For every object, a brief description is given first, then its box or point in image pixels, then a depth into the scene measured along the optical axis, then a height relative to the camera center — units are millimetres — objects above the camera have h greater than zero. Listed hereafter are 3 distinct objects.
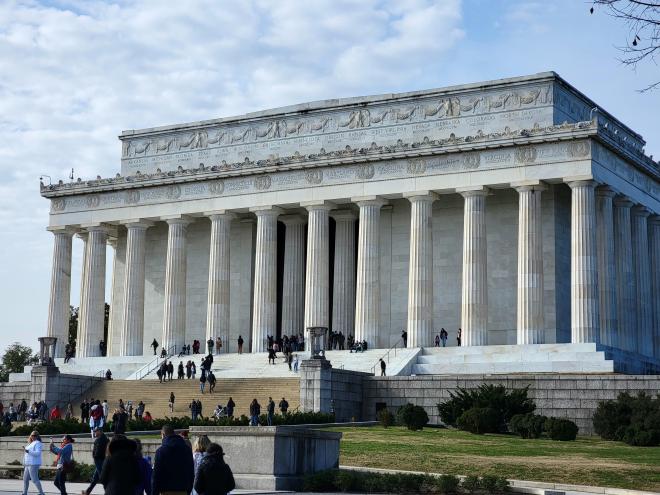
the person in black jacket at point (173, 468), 19453 -789
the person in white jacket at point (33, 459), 28734 -1005
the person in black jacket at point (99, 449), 27312 -705
